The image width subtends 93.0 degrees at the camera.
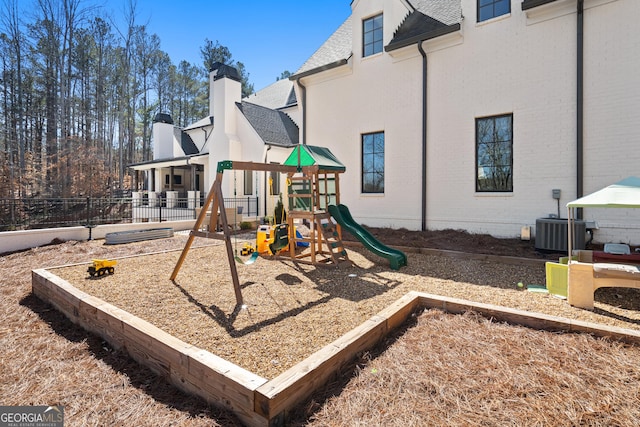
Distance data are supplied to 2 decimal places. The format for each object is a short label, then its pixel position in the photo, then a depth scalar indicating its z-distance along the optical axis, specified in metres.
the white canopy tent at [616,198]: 3.90
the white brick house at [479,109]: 6.88
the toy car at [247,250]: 7.00
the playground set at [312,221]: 6.12
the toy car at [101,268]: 5.09
